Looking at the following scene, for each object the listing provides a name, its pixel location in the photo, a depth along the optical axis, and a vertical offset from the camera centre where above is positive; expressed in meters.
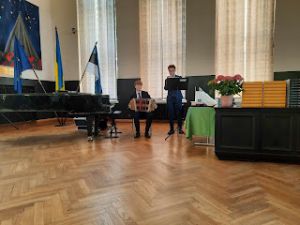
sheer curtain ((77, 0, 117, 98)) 7.26 +2.03
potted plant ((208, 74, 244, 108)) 3.01 +0.10
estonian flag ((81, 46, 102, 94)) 5.60 +0.62
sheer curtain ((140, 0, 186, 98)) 6.56 +1.63
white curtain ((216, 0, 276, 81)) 5.74 +1.47
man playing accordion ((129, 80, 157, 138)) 4.64 -0.20
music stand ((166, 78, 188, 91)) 4.36 +0.25
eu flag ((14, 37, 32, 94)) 4.85 +0.74
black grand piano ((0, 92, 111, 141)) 3.97 -0.10
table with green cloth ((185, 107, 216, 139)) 3.60 -0.42
